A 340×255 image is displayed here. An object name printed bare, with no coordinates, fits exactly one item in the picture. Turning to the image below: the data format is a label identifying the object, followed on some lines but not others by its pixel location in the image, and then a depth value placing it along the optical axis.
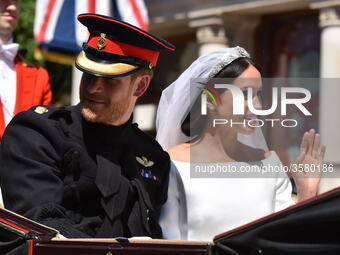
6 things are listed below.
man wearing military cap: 5.71
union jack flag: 15.88
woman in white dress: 6.60
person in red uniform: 9.18
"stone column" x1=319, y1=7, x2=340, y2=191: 16.33
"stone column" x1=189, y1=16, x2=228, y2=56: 20.72
